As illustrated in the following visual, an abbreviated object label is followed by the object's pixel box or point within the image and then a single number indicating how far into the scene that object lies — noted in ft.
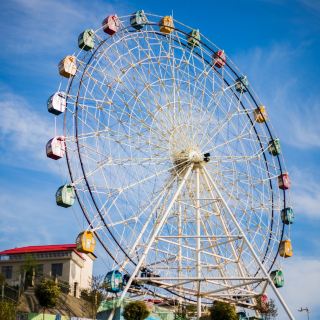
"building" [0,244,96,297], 202.69
